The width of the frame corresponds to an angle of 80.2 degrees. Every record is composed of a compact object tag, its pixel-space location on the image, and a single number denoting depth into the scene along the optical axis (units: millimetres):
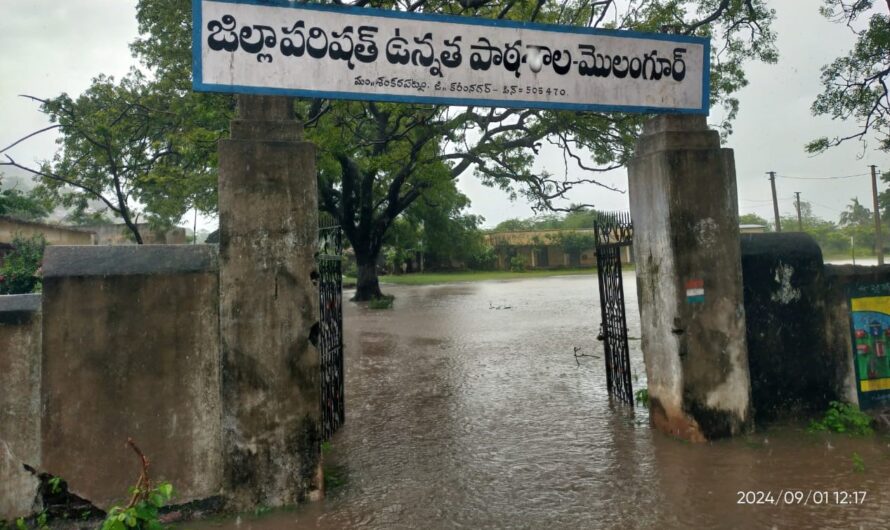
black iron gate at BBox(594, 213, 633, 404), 6074
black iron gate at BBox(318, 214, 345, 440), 5301
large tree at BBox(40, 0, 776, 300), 10562
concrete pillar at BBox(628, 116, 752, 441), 5070
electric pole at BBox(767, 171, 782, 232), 38678
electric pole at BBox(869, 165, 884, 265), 31172
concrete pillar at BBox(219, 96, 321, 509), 3986
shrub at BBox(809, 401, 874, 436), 5195
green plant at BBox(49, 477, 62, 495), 3705
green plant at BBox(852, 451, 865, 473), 4340
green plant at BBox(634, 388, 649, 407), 6410
